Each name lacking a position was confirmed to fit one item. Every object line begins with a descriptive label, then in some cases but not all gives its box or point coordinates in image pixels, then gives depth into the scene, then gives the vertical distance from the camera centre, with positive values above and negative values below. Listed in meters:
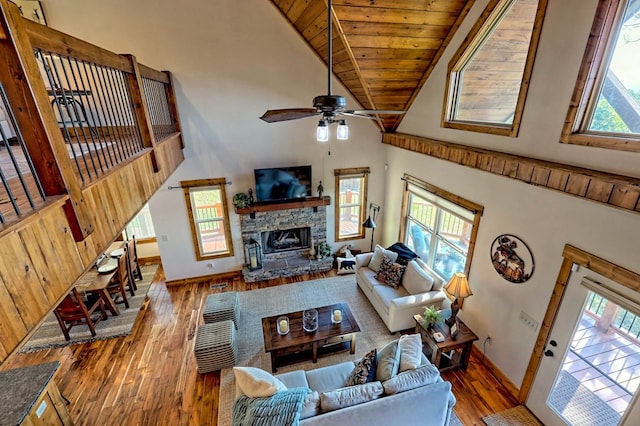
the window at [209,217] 5.76 -2.02
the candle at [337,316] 4.18 -2.80
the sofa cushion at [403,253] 5.18 -2.52
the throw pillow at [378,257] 5.33 -2.59
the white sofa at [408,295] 4.50 -2.88
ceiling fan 2.43 -0.01
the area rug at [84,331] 4.61 -3.40
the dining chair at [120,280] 5.19 -2.83
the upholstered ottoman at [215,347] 3.93 -3.01
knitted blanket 2.50 -2.49
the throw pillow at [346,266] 6.37 -3.24
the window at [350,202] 6.44 -2.00
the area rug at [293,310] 4.07 -3.41
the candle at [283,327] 4.01 -2.80
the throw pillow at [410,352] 3.06 -2.54
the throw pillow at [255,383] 2.76 -2.49
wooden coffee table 3.89 -2.90
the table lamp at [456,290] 3.86 -2.32
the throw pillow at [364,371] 3.02 -2.62
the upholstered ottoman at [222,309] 4.53 -2.91
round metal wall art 3.40 -1.77
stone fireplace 6.15 -2.65
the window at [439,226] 4.38 -1.94
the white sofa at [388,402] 2.64 -2.57
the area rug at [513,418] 3.33 -3.42
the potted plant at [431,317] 4.01 -2.74
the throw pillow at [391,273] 5.05 -2.72
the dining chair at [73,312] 4.51 -2.90
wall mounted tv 5.79 -1.38
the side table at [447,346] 3.83 -3.01
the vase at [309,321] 4.06 -2.80
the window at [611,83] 2.39 +0.18
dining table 4.85 -2.67
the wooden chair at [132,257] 5.59 -2.65
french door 2.59 -2.35
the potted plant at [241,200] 5.81 -1.67
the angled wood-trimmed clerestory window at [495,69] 3.19 +0.45
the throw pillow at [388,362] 2.98 -2.52
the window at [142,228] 6.78 -2.54
